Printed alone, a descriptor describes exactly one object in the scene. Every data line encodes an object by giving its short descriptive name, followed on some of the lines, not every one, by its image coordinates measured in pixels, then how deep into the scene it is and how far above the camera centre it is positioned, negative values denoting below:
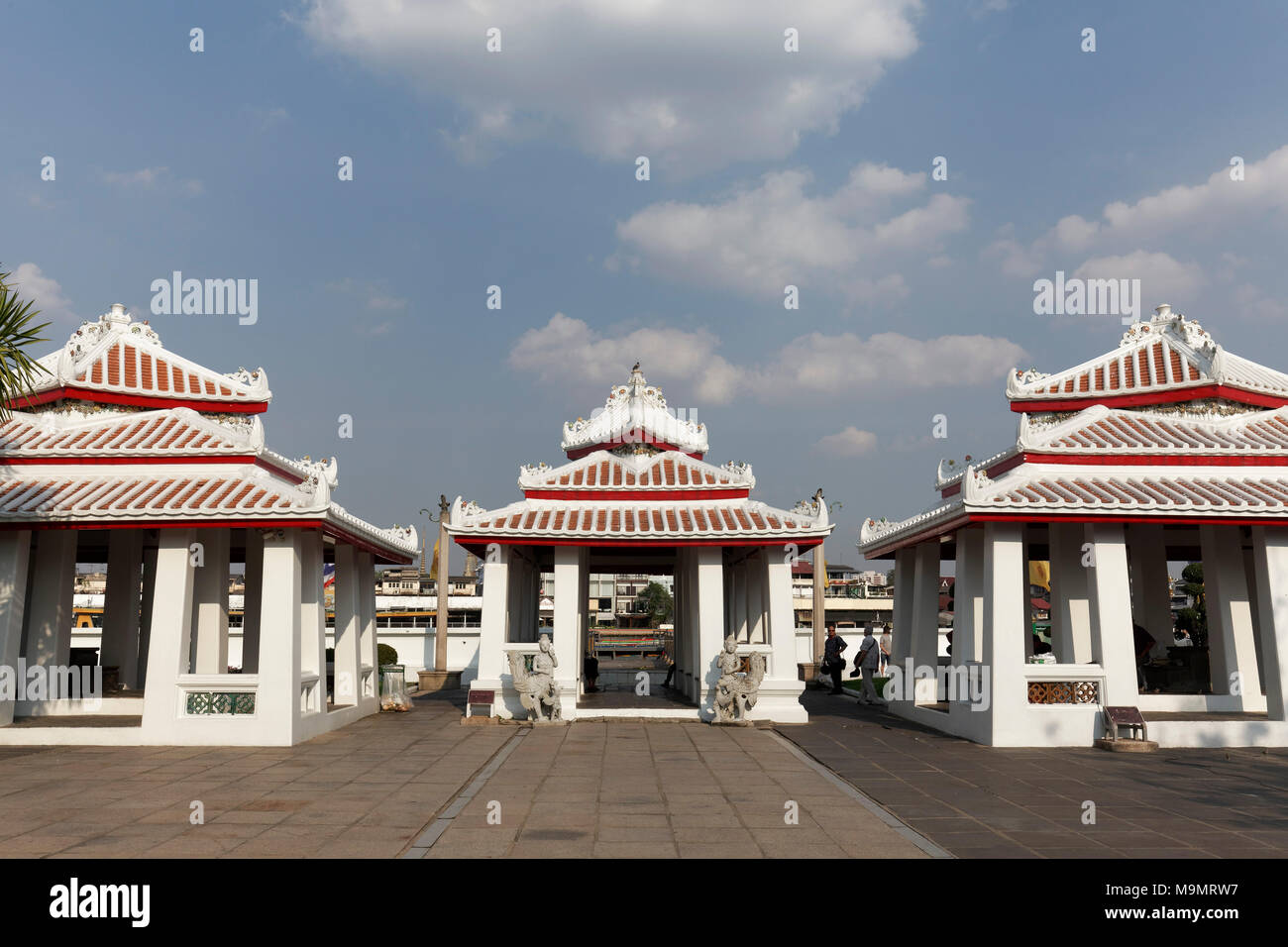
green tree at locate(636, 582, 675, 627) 88.50 +0.40
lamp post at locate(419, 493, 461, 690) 28.08 -1.00
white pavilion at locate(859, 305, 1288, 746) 13.27 +1.04
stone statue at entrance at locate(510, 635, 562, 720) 15.58 -1.23
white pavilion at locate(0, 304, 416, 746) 13.16 +1.17
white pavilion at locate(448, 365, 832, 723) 16.06 +1.19
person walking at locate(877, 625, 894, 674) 24.30 -1.03
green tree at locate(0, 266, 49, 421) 11.62 +3.44
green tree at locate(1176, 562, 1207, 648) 27.93 -0.29
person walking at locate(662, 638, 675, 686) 24.66 -1.71
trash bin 18.86 -1.58
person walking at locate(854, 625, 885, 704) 20.84 -1.27
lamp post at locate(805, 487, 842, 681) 27.52 +0.07
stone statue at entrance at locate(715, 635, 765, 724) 15.62 -1.29
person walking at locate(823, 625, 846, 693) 23.20 -1.20
